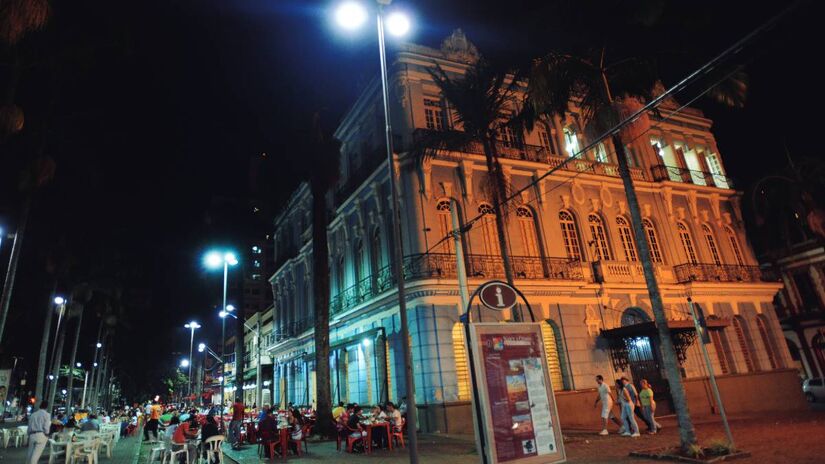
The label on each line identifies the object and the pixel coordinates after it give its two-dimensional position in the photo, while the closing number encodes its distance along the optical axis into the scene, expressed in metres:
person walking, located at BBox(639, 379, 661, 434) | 14.28
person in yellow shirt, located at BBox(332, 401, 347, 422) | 17.88
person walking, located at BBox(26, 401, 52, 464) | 12.46
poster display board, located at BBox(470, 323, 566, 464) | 7.08
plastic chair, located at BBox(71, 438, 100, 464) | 14.05
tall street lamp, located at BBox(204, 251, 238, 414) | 24.98
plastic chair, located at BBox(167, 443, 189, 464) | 12.10
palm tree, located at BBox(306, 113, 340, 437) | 16.77
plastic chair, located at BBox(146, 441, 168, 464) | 13.62
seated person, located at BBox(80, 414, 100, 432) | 15.99
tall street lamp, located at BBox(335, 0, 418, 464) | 8.16
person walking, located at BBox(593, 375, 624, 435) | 14.38
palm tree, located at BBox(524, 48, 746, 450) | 11.47
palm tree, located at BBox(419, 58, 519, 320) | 14.98
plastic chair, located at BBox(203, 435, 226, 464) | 11.87
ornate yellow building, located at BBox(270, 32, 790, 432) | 18.17
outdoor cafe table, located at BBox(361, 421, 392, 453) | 13.36
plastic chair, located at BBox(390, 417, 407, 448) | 14.23
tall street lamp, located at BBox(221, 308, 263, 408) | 27.30
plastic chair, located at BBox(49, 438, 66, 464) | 13.18
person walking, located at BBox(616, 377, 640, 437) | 13.64
